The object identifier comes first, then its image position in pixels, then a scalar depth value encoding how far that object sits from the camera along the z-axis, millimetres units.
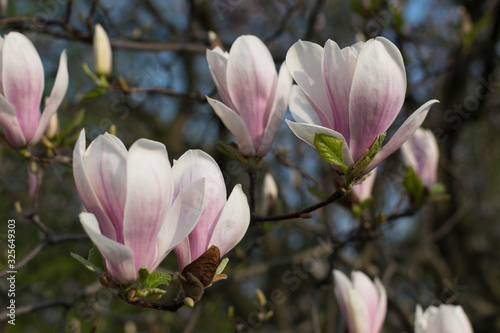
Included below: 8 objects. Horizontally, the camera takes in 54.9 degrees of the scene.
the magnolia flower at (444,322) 943
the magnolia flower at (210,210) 739
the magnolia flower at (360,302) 1049
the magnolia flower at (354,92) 738
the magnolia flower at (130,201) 643
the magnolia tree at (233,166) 673
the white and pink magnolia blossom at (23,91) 982
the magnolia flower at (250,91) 885
